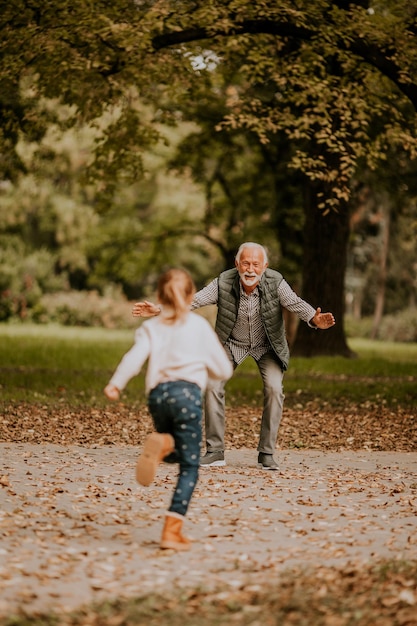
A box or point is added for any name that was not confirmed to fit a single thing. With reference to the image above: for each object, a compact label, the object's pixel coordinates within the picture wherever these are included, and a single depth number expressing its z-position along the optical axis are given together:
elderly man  9.20
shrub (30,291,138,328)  45.50
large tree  14.56
